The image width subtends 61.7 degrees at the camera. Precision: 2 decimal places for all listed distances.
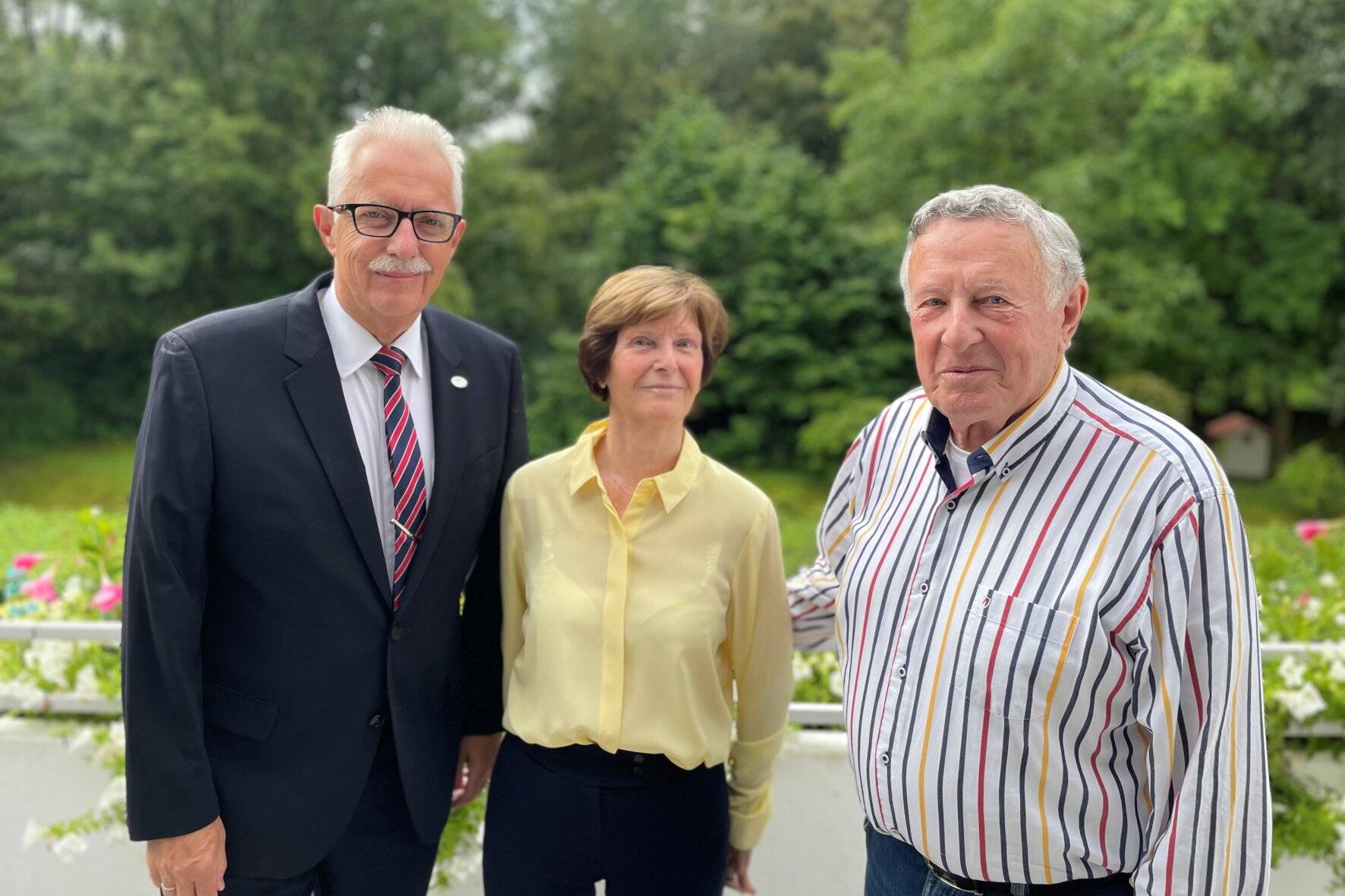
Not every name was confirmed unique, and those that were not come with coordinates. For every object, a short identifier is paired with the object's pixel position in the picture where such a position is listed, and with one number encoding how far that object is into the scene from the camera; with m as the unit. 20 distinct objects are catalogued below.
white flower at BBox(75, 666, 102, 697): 2.59
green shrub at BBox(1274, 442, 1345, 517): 14.76
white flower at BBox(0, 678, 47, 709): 2.58
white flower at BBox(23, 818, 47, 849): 2.49
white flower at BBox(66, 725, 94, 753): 2.50
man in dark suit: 1.77
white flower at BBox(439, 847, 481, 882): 2.45
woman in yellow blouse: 1.93
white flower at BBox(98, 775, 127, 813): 2.46
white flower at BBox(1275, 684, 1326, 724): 2.36
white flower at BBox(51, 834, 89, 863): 2.46
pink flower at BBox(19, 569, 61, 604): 3.13
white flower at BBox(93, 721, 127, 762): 2.48
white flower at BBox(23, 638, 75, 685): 2.64
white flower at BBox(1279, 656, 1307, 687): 2.39
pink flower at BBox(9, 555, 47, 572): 3.64
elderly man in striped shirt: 1.44
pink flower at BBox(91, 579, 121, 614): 2.87
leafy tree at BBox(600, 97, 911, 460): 15.42
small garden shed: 17.05
